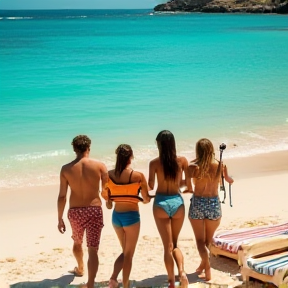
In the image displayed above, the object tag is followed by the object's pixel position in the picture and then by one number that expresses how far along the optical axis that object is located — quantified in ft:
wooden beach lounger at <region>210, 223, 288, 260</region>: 21.03
